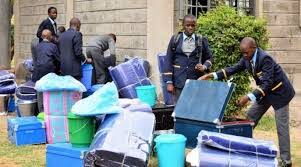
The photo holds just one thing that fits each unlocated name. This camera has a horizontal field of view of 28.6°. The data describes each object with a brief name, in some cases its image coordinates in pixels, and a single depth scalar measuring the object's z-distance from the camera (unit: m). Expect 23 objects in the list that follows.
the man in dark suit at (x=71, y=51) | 10.87
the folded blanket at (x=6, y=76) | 13.03
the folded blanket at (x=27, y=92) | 11.19
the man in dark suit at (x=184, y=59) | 8.78
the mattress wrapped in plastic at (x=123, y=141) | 6.56
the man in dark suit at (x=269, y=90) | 7.32
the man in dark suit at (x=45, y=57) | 10.79
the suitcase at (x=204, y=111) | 7.26
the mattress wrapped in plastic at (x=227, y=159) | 6.51
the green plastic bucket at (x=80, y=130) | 7.43
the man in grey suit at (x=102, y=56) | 12.76
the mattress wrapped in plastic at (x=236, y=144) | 6.59
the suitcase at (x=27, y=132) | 9.51
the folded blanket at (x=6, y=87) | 12.98
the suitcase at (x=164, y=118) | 8.74
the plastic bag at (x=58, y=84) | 9.34
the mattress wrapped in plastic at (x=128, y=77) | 11.48
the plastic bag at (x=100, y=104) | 7.29
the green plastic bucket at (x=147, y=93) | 10.96
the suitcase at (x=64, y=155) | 7.23
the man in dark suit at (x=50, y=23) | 12.91
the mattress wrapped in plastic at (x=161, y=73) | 11.00
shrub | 10.88
